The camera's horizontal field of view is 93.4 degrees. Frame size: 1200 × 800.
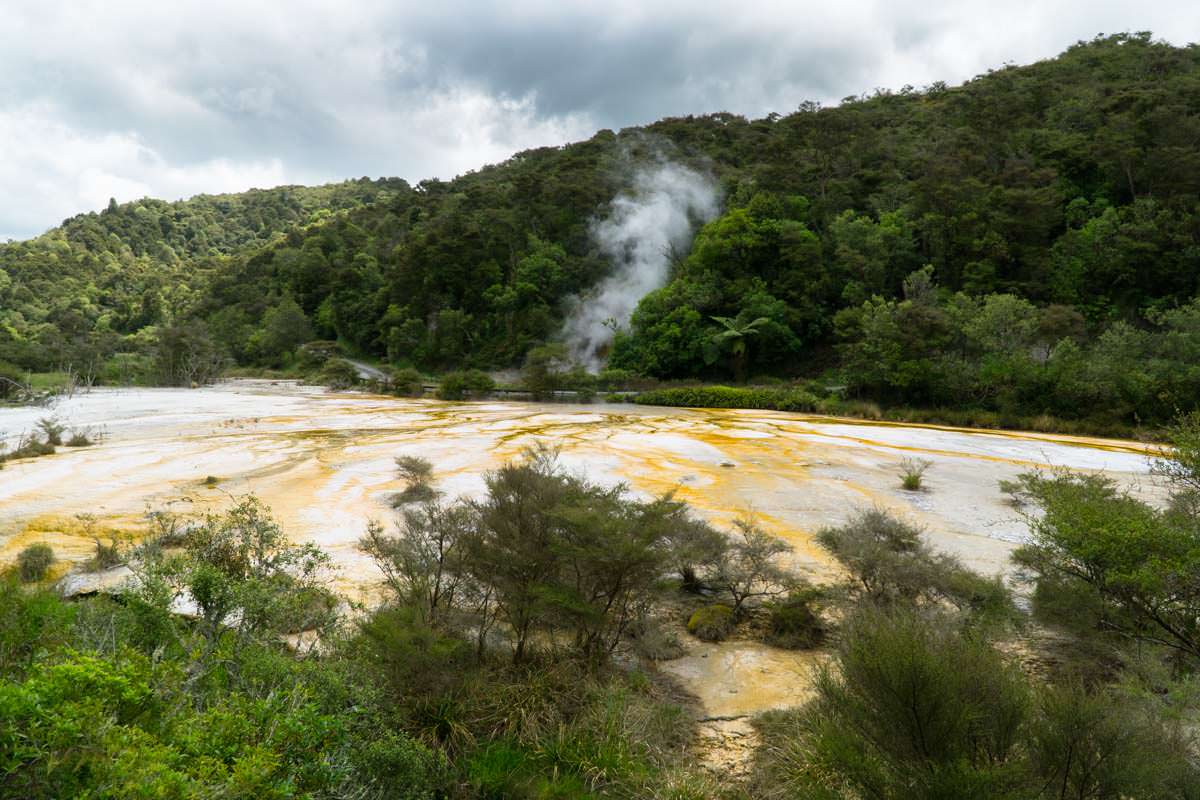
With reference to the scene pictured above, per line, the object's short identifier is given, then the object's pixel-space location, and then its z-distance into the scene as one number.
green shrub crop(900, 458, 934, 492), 12.03
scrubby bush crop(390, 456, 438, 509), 10.39
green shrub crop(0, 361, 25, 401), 29.67
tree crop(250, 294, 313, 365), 56.87
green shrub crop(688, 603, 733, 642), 6.23
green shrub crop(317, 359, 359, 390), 42.47
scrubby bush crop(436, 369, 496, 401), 37.09
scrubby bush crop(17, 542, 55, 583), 6.93
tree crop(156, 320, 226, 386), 42.16
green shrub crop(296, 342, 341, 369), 53.03
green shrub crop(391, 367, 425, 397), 38.22
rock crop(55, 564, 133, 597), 6.41
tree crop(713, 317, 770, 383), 33.34
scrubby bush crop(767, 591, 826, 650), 6.05
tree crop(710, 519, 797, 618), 6.55
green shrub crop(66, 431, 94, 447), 16.12
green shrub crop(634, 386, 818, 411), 28.66
